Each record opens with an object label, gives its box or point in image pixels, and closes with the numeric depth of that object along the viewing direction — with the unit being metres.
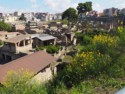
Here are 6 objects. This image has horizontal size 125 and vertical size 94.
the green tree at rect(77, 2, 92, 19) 57.69
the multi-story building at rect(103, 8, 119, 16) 102.14
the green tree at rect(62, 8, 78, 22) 56.52
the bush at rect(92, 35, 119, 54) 10.68
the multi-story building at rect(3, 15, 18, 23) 96.19
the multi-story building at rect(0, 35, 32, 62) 22.89
